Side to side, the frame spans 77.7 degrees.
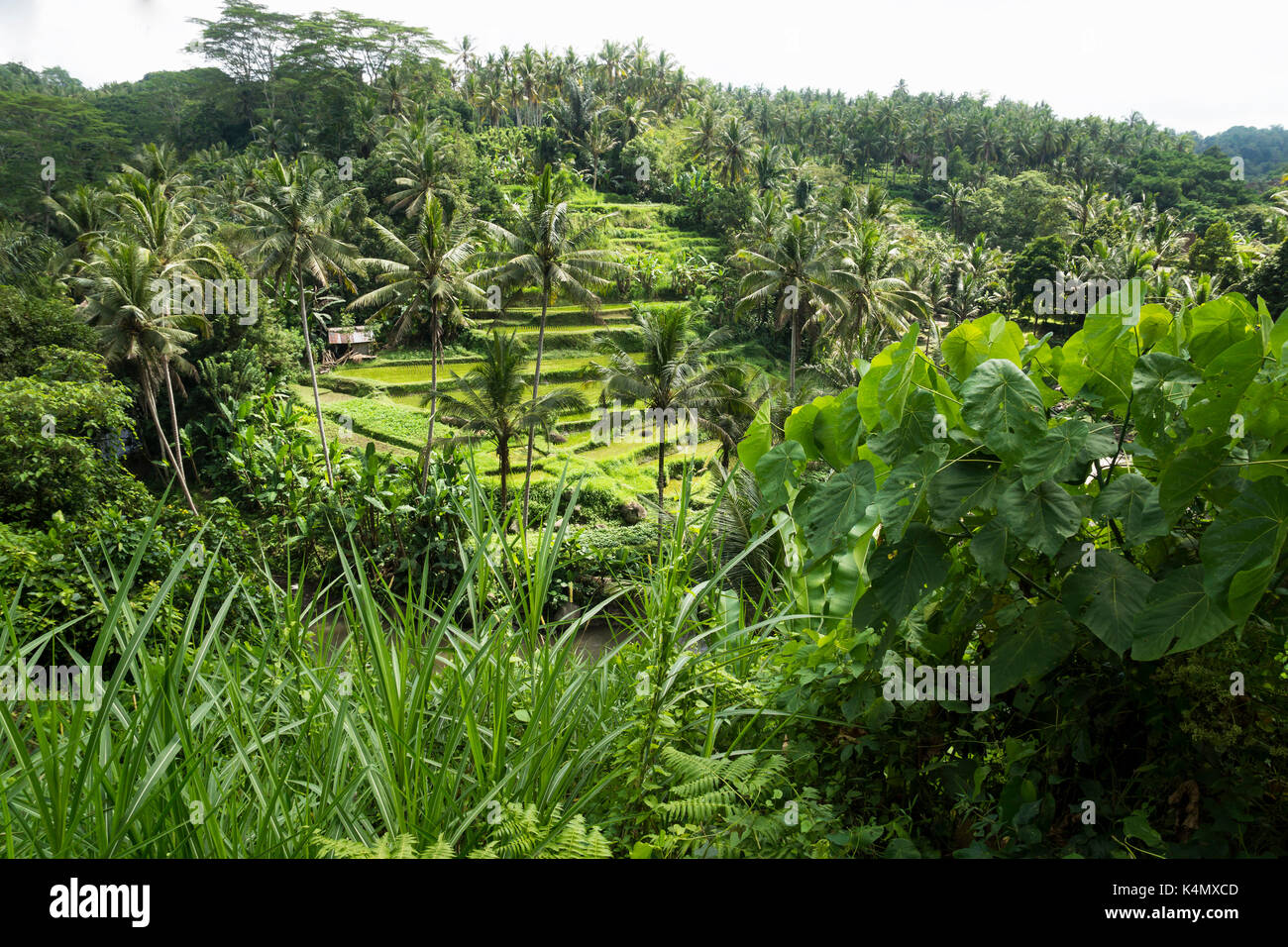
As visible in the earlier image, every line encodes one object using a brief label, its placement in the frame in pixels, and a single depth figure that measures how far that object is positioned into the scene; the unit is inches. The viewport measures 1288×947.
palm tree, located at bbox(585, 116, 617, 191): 1887.3
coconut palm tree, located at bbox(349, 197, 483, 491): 876.6
